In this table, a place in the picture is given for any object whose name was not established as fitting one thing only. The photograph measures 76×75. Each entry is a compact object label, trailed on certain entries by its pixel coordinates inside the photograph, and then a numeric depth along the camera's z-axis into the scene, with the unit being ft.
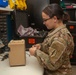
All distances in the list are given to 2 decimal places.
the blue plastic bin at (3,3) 6.33
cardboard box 5.33
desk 4.89
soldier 4.72
